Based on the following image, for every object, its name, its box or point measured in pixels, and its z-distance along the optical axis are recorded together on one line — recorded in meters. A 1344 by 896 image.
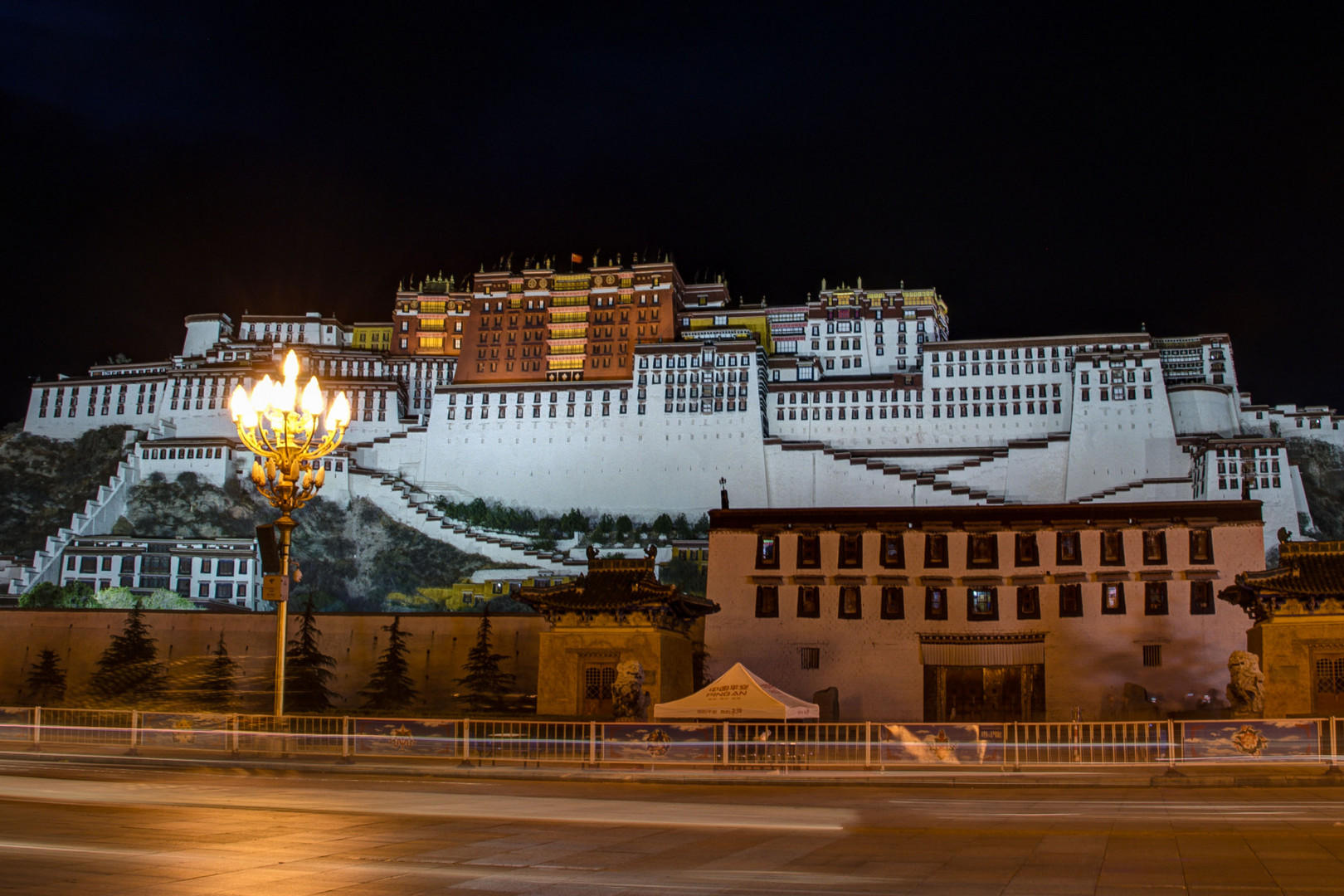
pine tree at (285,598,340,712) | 43.84
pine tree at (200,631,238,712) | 45.34
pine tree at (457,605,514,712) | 42.84
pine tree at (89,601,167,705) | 45.34
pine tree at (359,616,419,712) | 44.09
